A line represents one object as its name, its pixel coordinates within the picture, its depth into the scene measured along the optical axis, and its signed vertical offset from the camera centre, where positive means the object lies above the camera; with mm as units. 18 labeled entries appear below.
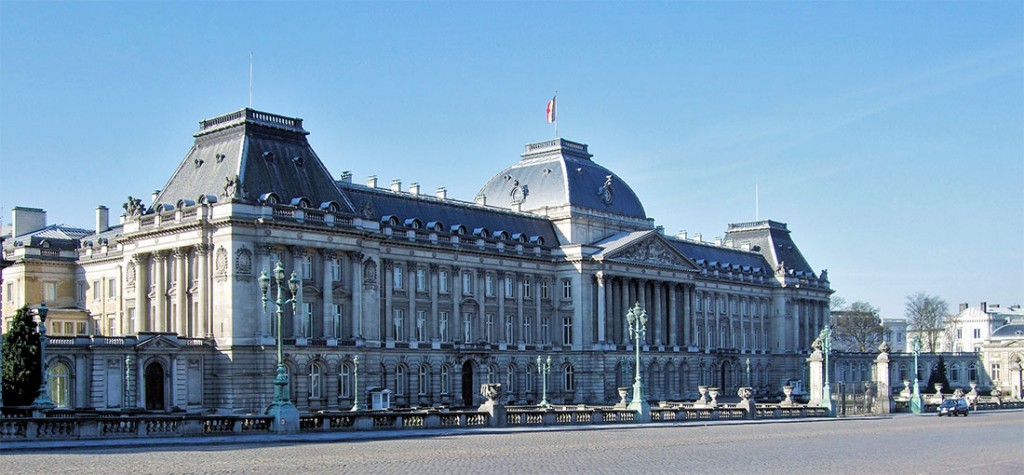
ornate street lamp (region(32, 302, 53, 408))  52625 -1808
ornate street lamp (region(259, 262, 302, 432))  48094 -3038
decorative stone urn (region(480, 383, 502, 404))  56781 -3144
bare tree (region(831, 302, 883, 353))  169625 -1467
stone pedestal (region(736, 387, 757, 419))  73644 -4907
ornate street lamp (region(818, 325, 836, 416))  81062 -5118
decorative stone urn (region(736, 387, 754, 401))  74038 -4305
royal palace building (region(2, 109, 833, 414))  75938 +2452
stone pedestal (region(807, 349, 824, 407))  88750 -3982
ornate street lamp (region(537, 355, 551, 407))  90938 -3613
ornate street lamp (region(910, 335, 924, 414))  90562 -6146
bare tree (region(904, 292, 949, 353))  176375 -136
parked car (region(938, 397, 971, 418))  84562 -6061
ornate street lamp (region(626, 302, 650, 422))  67125 -4458
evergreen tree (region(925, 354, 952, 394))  139625 -6841
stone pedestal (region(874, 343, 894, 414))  89375 -4871
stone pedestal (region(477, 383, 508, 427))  56781 -3795
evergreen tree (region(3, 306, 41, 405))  66312 -1985
